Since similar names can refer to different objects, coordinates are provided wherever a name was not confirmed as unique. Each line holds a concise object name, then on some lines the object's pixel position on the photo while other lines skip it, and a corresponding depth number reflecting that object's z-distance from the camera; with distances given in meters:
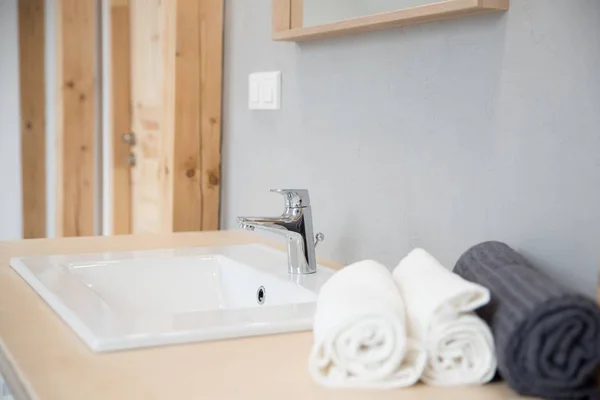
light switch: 1.69
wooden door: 1.89
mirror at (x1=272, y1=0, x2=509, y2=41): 1.09
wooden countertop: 0.77
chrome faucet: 1.34
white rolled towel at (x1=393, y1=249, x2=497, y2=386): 0.77
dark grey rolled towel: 0.70
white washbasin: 0.97
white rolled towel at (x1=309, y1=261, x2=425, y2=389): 0.77
